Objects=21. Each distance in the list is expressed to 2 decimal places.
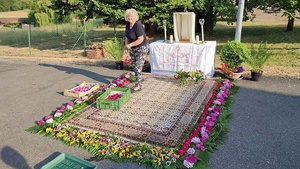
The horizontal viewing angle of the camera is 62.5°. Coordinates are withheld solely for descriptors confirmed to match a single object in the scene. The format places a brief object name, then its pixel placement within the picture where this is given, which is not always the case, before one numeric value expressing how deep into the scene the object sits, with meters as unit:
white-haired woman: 4.96
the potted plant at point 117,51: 7.58
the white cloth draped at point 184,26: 6.52
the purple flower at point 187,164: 2.92
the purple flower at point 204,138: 3.45
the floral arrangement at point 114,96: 4.92
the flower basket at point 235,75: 6.29
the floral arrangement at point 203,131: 3.14
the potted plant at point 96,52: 9.86
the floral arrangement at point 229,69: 6.34
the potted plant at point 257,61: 6.11
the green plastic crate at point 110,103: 4.63
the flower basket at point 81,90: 5.46
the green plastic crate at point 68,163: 2.87
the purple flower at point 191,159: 2.96
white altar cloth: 6.24
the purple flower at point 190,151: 3.15
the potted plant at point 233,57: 6.26
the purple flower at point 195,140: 3.40
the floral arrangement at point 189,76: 6.00
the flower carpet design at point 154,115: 3.77
